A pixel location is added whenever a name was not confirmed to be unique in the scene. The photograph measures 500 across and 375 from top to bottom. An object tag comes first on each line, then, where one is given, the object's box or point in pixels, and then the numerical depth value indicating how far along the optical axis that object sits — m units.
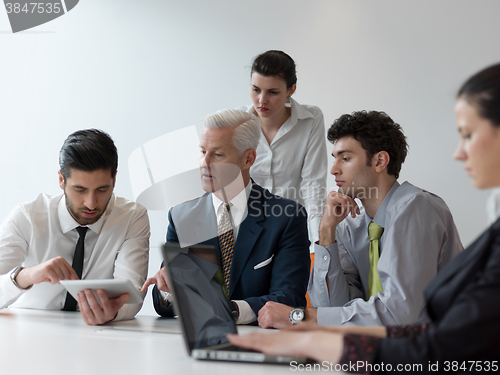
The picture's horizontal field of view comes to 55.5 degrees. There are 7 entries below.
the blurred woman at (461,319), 0.76
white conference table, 0.98
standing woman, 2.79
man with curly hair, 1.60
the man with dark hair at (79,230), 1.99
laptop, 1.00
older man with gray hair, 1.84
